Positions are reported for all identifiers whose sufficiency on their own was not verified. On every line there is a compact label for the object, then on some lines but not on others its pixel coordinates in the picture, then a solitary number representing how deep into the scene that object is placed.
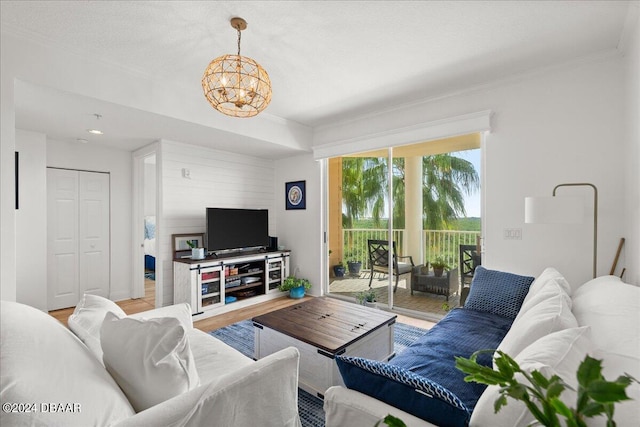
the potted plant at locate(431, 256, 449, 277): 3.78
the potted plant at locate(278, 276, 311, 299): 4.78
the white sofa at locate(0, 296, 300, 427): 0.87
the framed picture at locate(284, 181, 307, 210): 5.04
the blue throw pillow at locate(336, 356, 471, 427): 1.03
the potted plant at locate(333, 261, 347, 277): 4.84
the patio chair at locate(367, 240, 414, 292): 4.08
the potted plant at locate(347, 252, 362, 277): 4.64
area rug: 2.01
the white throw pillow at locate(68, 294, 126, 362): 1.49
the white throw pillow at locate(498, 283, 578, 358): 1.30
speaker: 5.19
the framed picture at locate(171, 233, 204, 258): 4.09
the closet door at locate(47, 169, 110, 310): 4.08
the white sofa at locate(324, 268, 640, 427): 0.92
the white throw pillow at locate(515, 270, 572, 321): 1.73
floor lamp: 2.29
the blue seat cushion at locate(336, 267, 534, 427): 1.06
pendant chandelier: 2.13
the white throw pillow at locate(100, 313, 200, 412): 1.11
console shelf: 3.81
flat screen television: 4.21
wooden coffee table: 2.11
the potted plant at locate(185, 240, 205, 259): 4.00
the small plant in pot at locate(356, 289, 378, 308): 4.02
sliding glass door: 3.60
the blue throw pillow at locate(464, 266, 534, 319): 2.46
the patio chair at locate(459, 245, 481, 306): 3.52
